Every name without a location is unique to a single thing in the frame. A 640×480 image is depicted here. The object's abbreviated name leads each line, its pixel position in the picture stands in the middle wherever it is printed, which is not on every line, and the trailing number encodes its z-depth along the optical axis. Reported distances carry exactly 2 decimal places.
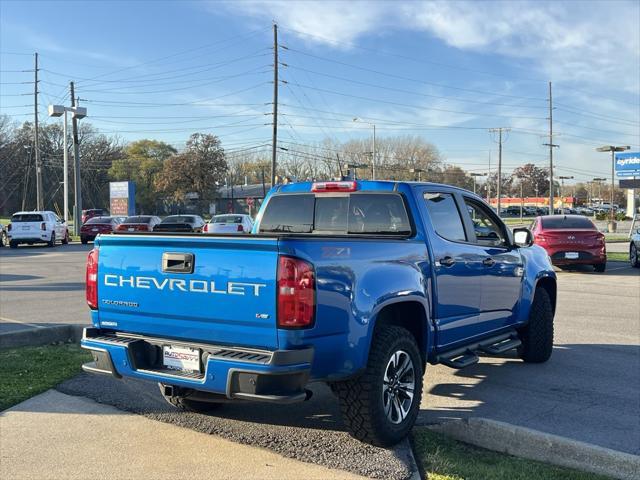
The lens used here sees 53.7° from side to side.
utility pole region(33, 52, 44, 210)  49.00
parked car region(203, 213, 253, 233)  24.69
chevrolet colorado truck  3.84
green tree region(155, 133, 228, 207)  73.62
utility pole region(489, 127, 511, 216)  67.56
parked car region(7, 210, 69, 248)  29.67
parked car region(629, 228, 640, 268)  18.91
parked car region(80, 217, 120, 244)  32.69
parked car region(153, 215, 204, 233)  30.58
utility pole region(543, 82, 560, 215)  66.26
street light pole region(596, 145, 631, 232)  51.01
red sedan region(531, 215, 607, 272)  17.34
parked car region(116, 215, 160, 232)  29.36
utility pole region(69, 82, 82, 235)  40.31
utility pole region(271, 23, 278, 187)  44.15
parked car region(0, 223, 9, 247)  31.01
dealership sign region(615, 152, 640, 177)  60.82
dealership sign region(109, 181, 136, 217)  46.31
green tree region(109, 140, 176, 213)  82.69
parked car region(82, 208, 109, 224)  50.50
